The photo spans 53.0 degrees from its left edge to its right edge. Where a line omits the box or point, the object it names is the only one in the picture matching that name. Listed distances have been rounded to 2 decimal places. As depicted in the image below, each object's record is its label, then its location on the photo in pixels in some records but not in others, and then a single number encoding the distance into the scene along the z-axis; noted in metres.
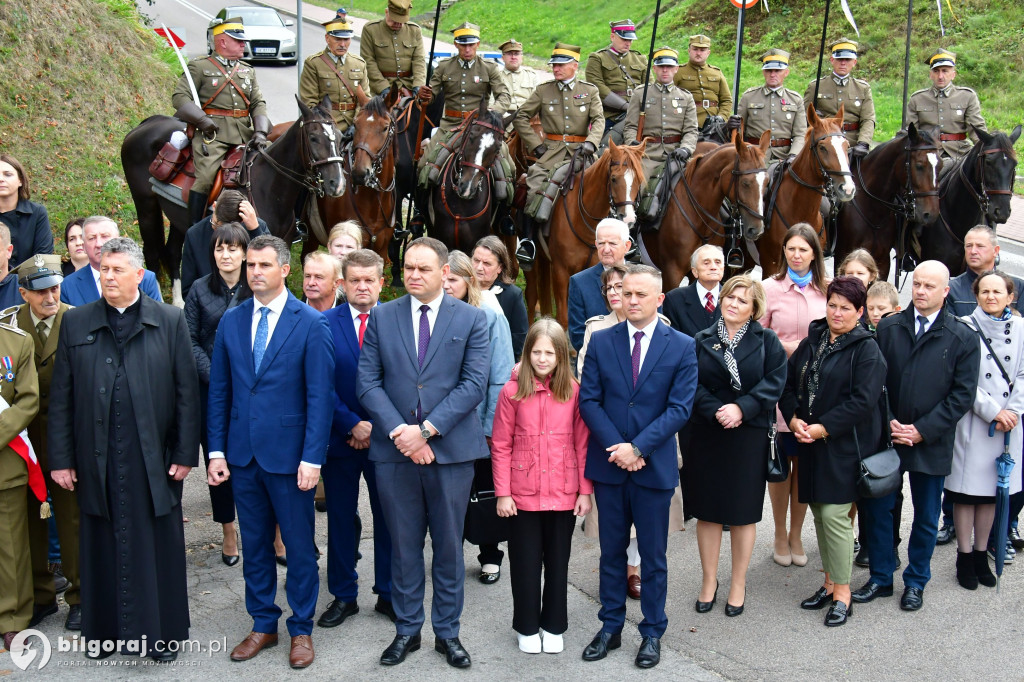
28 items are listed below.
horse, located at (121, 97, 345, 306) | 9.32
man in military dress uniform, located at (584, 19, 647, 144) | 13.92
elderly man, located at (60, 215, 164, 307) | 6.29
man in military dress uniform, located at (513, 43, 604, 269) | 11.32
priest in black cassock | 5.02
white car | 26.27
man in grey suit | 5.16
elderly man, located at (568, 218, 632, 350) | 6.46
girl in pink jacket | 5.27
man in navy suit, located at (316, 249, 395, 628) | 5.63
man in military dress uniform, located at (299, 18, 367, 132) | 11.67
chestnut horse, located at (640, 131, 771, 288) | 9.89
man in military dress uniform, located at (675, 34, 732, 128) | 13.84
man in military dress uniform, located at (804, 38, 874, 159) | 12.71
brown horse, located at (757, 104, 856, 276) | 10.12
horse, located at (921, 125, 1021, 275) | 10.38
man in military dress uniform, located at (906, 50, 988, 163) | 12.27
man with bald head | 5.96
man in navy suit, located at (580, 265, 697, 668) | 5.25
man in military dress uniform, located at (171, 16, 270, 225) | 9.91
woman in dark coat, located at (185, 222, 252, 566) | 5.95
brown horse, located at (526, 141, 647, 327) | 9.55
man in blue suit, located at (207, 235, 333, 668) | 5.16
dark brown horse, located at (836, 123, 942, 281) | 10.42
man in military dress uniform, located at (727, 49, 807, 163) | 12.44
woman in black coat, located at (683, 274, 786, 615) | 5.57
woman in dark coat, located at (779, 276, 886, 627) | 5.66
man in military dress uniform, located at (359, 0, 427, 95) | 12.73
